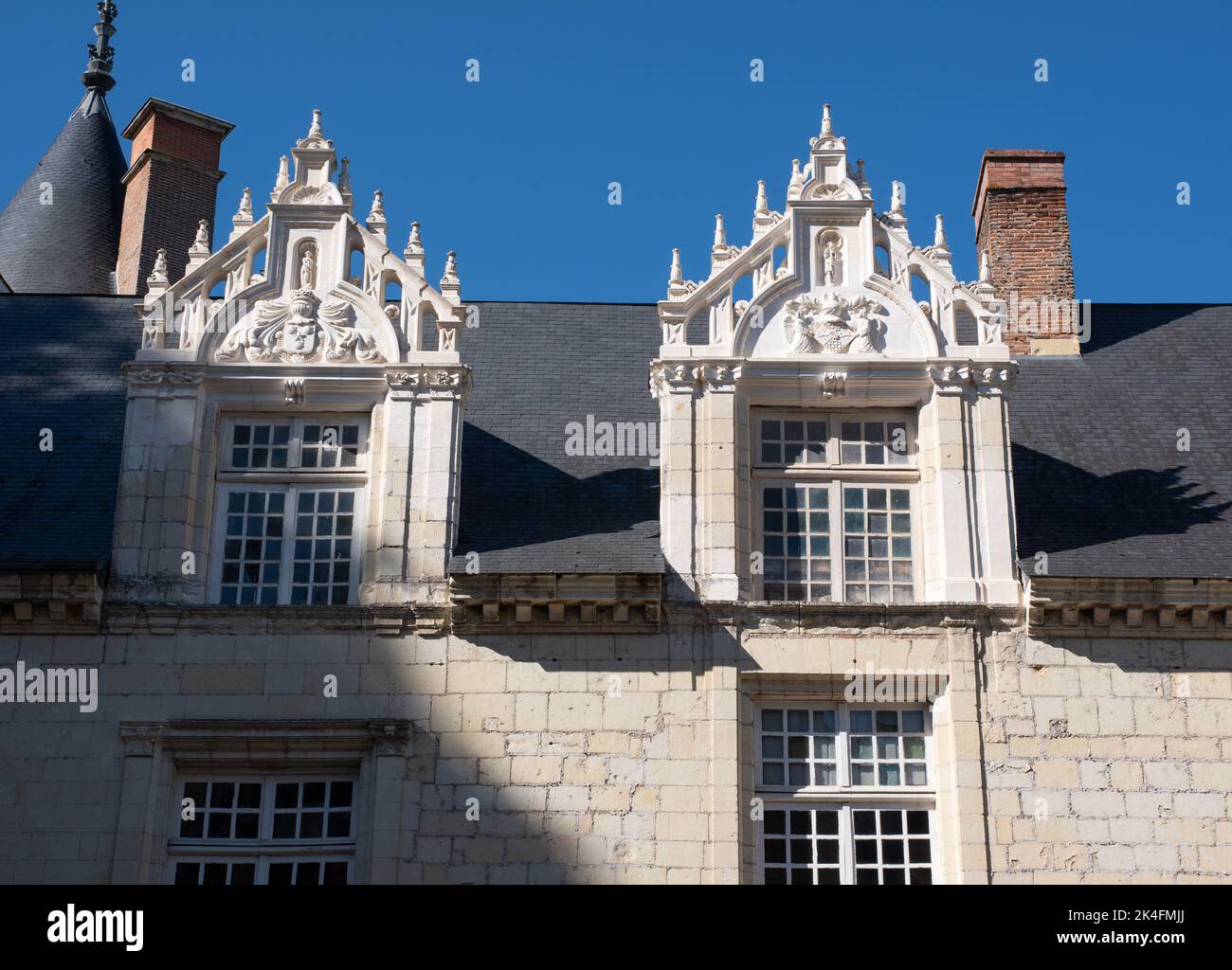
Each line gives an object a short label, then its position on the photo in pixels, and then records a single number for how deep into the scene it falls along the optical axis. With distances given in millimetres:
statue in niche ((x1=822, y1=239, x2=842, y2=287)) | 16562
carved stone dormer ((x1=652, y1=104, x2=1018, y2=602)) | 15336
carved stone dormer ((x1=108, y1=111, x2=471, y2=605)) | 15359
